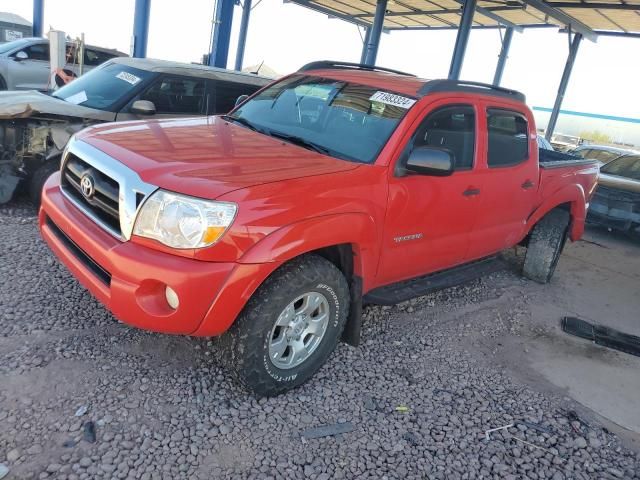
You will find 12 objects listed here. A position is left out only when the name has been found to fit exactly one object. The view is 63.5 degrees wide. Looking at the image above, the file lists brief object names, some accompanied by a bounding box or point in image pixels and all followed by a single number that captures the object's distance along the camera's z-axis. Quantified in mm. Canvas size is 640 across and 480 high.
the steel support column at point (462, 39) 15422
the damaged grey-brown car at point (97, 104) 5184
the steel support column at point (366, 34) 23830
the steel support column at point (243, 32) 19911
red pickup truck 2559
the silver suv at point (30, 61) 10711
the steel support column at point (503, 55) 20177
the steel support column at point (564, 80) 18312
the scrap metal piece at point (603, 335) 4605
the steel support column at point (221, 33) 11141
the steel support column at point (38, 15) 15961
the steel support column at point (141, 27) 11297
